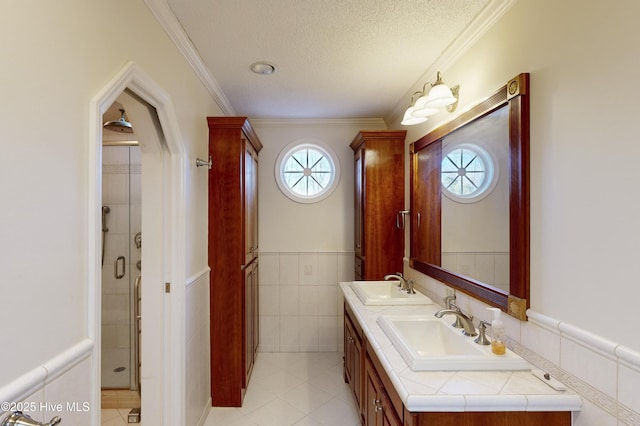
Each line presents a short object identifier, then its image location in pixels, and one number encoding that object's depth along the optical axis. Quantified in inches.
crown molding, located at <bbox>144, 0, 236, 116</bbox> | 59.2
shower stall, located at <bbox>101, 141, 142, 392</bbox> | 104.0
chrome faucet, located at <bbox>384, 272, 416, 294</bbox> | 93.0
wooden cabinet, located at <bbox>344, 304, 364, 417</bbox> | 81.7
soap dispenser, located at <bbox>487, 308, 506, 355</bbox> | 51.1
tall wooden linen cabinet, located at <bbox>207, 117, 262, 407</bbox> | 95.7
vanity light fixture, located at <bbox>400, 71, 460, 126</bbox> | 70.1
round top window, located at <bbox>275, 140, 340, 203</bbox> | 136.3
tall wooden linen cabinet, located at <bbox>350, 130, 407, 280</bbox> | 112.1
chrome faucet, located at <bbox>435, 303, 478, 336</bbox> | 59.6
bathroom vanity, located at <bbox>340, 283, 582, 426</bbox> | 41.0
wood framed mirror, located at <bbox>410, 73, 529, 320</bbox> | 51.9
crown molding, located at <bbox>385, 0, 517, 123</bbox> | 58.7
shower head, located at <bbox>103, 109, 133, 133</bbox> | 88.7
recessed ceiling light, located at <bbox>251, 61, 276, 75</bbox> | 84.8
